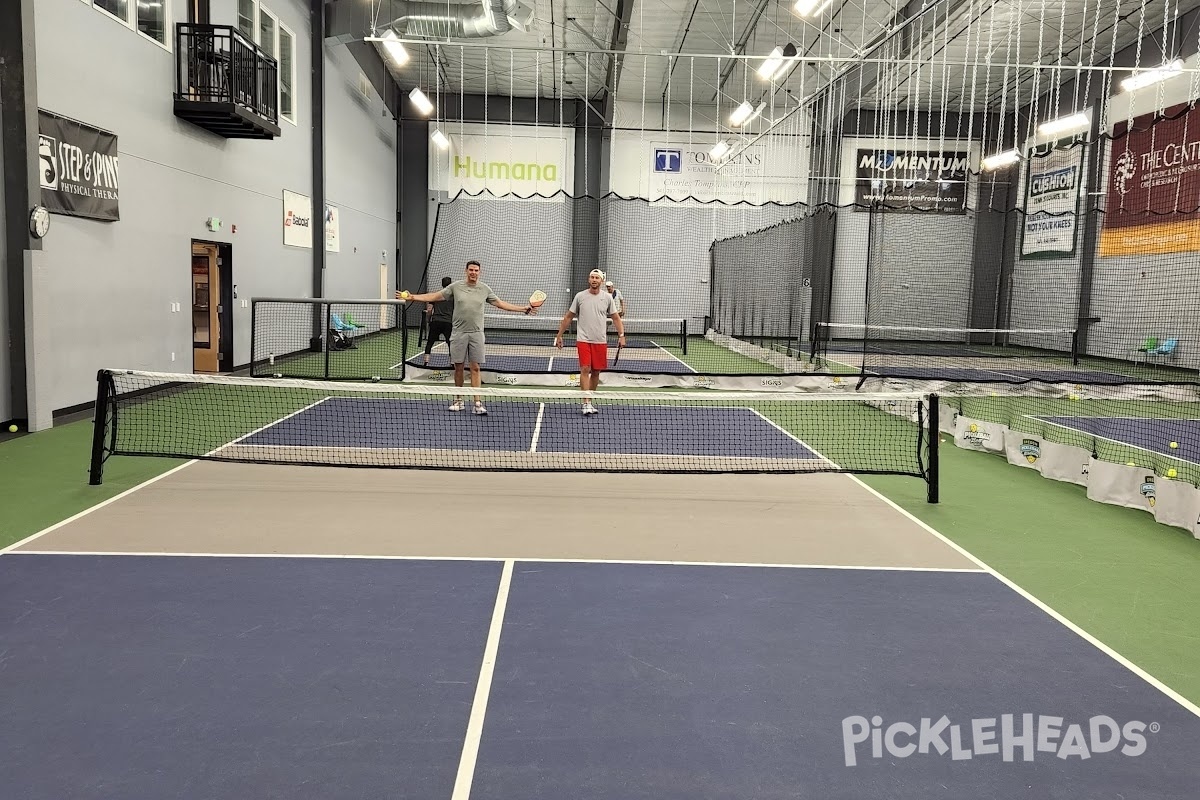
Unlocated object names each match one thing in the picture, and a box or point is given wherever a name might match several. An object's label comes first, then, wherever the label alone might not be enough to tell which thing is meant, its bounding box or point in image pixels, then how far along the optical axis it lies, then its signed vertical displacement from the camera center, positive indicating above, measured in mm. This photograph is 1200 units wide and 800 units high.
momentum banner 27719 +4091
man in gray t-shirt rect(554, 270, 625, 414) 10664 -225
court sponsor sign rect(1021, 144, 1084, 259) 23734 +3197
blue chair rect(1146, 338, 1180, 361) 19438 -627
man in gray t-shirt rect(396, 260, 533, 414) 10656 -151
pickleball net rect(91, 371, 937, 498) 8141 -1474
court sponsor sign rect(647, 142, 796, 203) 28281 +4152
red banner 19266 +3069
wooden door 14945 -279
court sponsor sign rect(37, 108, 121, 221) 9625 +1375
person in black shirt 14414 -344
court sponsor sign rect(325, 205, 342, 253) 20500 +1526
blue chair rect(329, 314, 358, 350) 19859 -890
